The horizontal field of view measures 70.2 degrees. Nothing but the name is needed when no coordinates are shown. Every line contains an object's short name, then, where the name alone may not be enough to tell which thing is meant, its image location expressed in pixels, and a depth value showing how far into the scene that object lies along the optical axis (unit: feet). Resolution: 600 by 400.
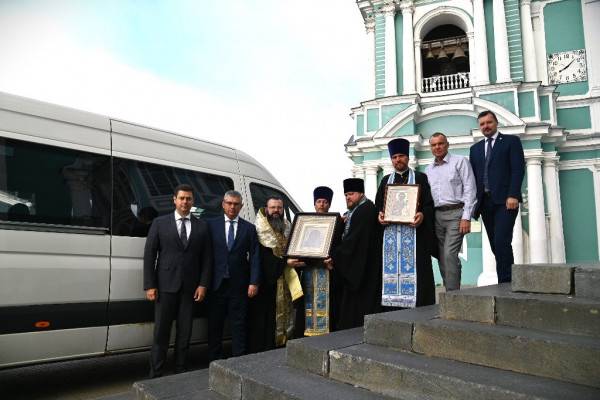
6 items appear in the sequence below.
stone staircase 7.12
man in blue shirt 14.14
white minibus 10.93
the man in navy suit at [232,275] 14.24
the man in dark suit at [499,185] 13.76
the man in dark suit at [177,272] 12.63
